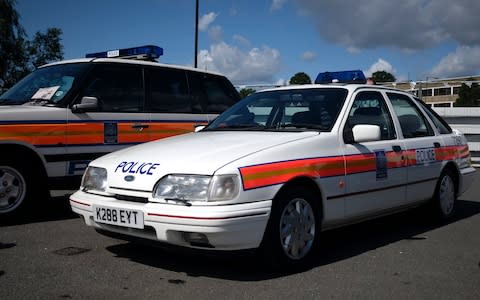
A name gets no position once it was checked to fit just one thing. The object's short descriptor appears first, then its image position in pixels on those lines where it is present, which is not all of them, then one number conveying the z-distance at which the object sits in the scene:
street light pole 22.83
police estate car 5.65
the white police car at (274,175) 3.67
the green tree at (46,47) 32.75
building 10.25
